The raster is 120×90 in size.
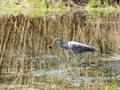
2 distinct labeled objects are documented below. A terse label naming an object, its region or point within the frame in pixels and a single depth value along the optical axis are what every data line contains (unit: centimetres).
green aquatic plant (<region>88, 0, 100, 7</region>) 5337
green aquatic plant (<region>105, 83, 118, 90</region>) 1530
